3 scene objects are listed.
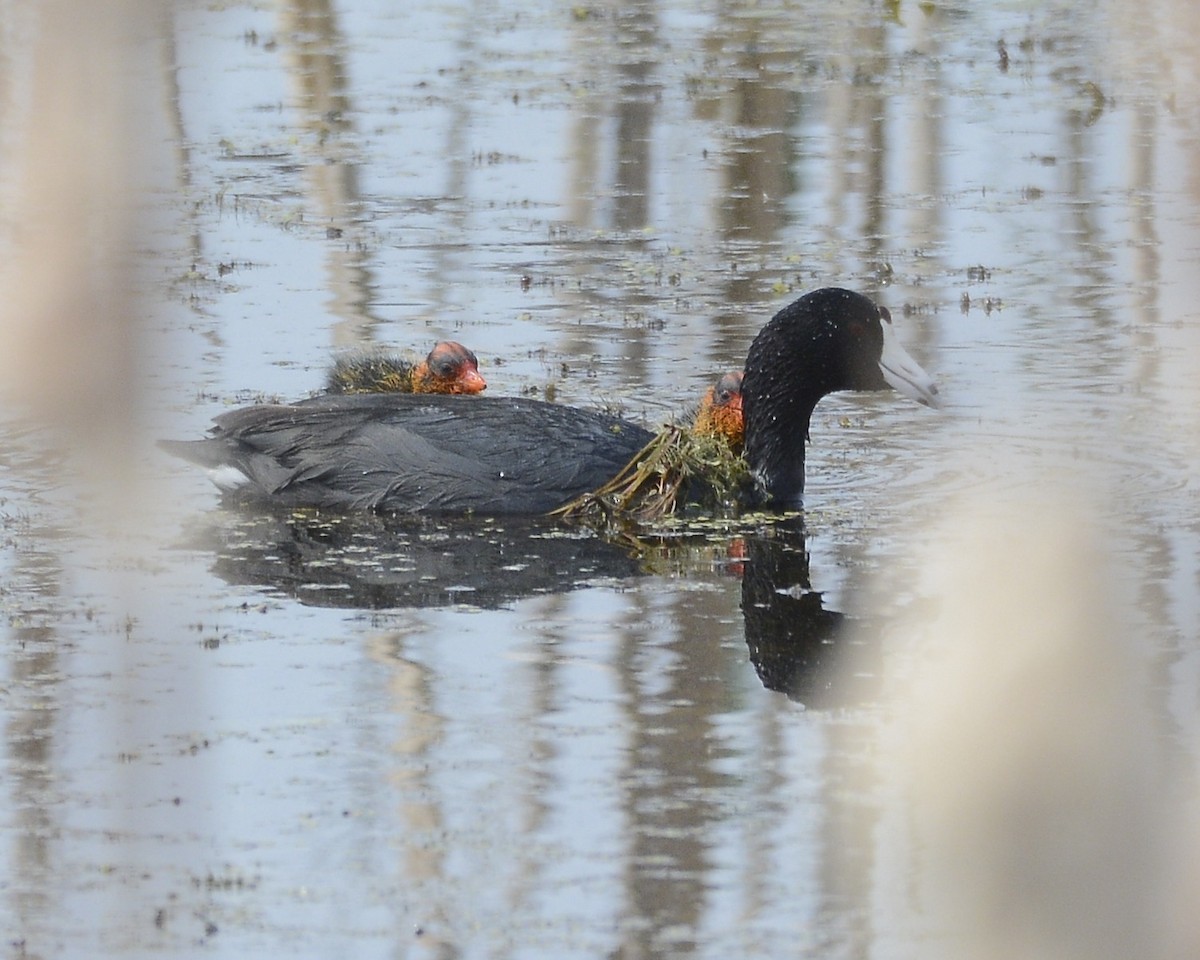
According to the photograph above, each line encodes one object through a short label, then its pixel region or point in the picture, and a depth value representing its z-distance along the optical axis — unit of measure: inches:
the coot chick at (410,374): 765.9
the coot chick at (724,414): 760.3
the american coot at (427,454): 705.0
